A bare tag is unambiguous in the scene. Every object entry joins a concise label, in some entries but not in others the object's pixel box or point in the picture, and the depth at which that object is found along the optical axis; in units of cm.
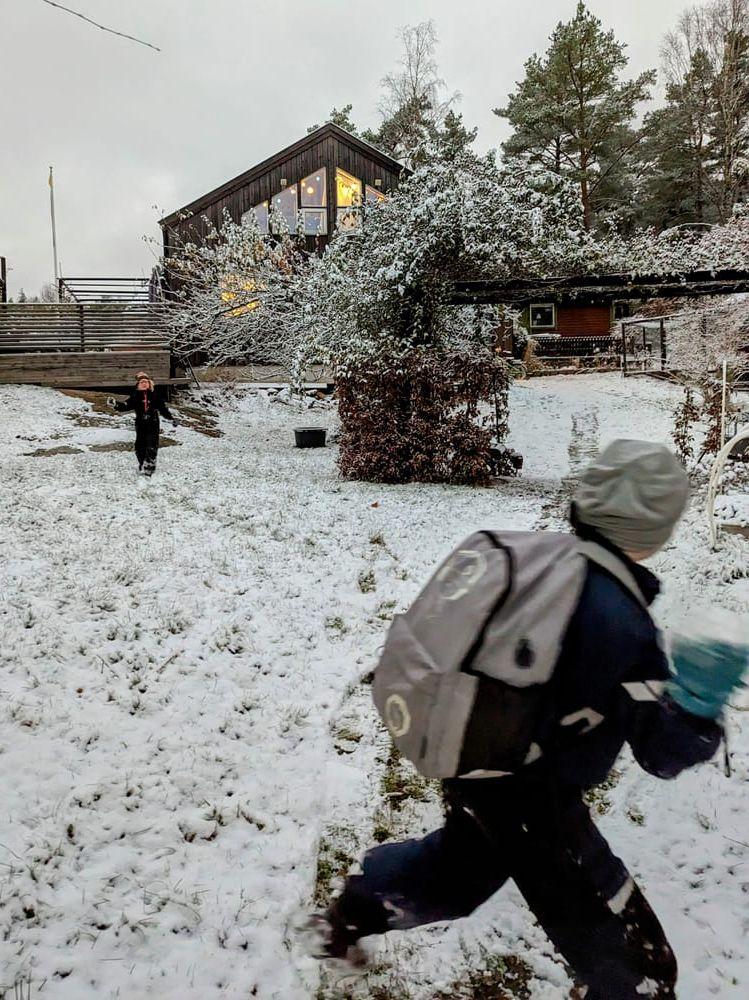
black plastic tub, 1625
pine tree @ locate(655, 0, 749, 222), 2942
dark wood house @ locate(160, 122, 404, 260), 2425
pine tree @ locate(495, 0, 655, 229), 3284
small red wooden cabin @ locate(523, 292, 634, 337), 3641
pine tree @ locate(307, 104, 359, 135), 3791
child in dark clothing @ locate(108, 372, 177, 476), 1056
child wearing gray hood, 155
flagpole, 5888
